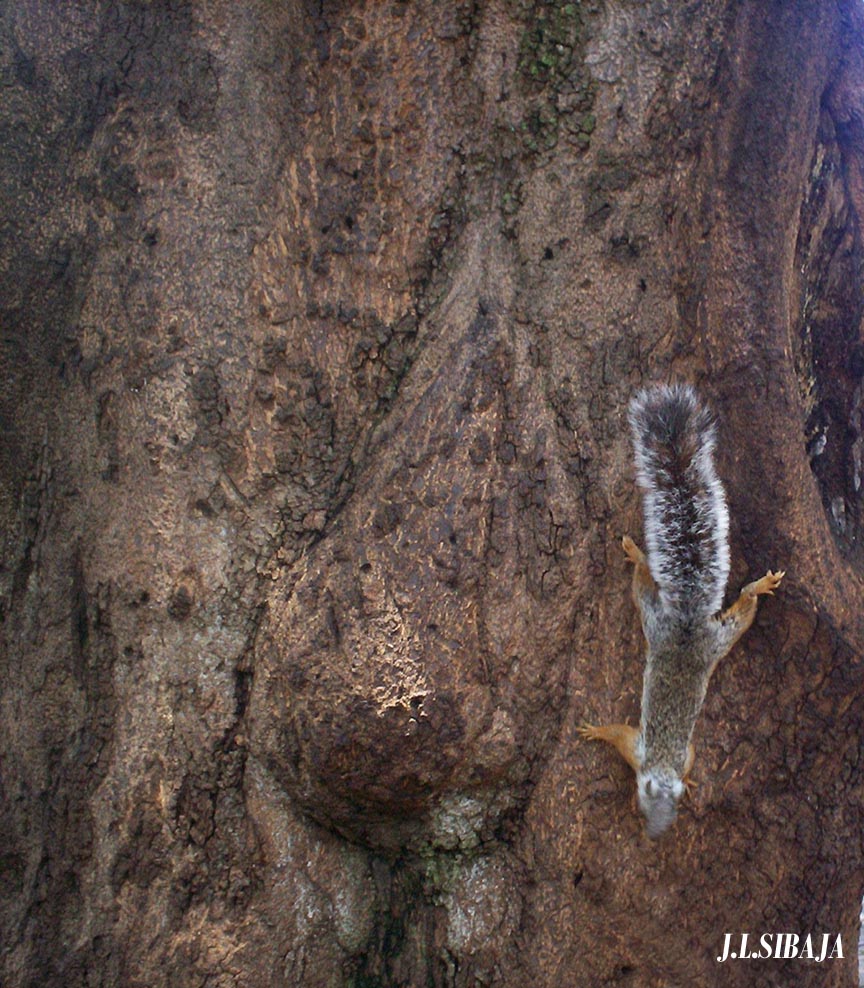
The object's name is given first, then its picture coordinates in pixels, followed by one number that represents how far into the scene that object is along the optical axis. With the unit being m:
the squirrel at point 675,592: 2.52
